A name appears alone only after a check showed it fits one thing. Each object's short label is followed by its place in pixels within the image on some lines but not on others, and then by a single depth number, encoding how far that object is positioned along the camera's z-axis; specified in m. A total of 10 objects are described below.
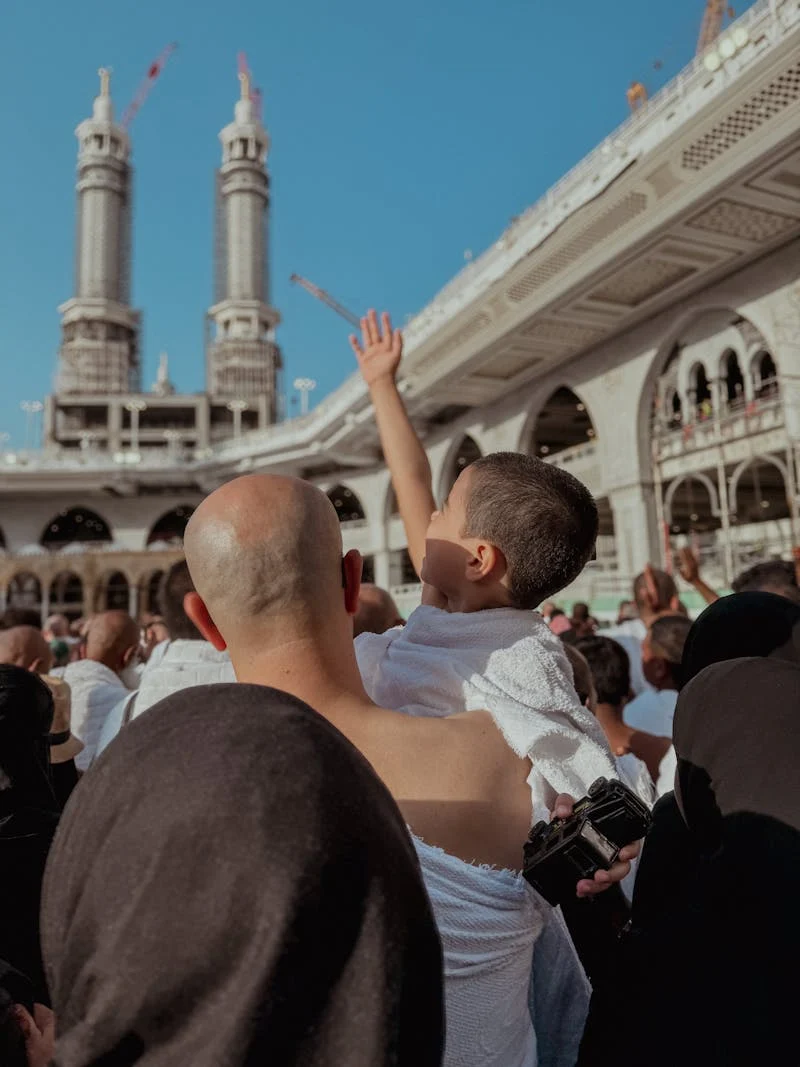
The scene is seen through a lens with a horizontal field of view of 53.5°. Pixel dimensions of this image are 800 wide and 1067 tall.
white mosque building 11.47
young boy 1.21
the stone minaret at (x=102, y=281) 54.06
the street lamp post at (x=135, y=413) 45.87
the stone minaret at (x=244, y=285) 55.38
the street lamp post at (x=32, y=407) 47.94
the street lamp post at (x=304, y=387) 41.49
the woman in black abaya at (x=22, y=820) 1.68
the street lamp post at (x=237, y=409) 46.87
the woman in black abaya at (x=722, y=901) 1.18
